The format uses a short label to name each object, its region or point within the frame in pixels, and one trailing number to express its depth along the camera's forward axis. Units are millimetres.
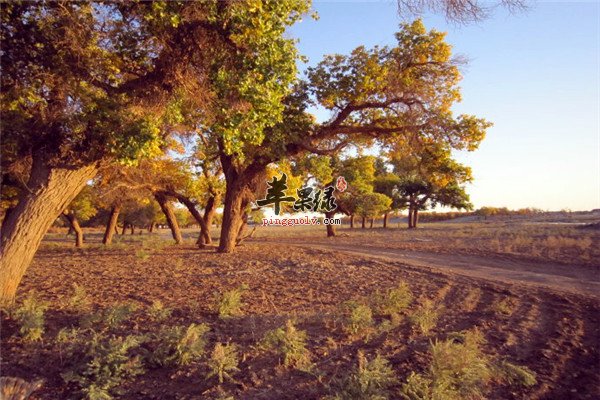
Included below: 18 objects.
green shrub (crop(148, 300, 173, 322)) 4898
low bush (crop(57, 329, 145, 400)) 3383
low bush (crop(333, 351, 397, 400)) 3111
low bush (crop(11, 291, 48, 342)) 4281
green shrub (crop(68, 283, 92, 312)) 5349
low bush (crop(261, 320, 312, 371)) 3770
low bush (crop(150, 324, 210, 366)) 3732
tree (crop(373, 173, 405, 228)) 41000
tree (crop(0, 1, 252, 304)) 5648
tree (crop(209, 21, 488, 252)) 9453
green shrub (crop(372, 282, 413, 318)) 5422
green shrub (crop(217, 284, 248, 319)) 5121
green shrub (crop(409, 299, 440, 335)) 4648
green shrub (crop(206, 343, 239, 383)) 3457
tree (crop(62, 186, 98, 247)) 16756
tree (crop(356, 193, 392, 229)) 28859
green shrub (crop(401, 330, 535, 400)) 3168
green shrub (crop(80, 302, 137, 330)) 4609
